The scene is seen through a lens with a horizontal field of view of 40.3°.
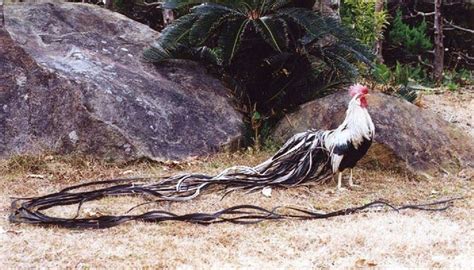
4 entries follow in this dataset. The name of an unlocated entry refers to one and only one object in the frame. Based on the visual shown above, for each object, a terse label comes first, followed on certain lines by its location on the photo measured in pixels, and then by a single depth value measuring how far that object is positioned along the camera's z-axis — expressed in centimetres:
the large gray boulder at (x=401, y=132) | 487
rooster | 430
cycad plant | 540
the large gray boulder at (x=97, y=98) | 490
